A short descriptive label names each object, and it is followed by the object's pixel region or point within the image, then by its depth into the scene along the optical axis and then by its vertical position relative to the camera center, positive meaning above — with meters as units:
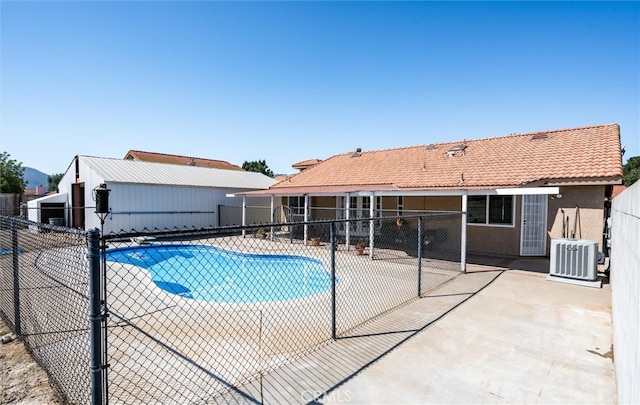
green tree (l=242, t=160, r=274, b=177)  51.68 +4.97
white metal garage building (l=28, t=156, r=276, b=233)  16.12 -0.15
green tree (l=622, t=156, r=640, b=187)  40.34 +4.55
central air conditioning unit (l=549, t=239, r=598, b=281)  7.55 -1.61
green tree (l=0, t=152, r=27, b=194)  30.77 +1.96
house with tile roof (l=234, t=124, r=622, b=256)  9.84 +0.44
